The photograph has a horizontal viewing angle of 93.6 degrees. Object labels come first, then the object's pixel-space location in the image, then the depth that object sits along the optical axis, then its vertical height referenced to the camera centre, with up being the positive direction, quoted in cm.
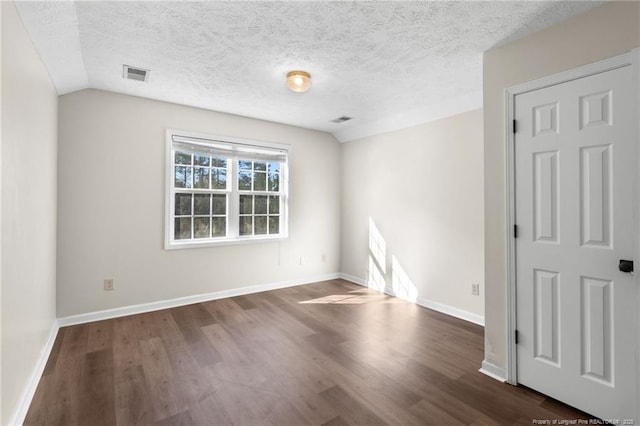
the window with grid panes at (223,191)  387 +34
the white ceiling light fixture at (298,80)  278 +126
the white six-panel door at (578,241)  176 -17
